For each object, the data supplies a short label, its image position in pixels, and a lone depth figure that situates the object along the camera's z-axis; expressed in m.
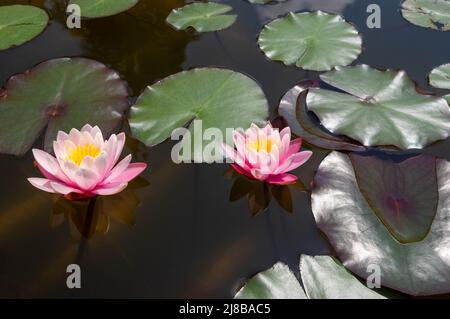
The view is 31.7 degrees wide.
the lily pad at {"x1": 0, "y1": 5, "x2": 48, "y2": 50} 1.14
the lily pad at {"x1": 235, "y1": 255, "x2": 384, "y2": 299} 0.84
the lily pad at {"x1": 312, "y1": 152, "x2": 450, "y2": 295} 0.84
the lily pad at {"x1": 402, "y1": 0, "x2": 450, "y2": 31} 1.18
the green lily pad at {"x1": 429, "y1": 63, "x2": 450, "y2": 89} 1.05
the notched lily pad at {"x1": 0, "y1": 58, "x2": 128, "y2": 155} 0.98
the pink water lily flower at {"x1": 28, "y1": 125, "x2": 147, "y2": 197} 0.88
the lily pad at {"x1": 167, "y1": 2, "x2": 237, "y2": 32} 1.16
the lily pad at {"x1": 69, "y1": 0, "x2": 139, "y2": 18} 1.20
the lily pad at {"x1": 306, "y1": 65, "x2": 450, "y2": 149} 0.97
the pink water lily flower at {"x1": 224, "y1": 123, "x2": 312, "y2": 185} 0.90
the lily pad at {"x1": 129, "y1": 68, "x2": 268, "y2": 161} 0.98
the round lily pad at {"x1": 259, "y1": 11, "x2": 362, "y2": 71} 1.08
